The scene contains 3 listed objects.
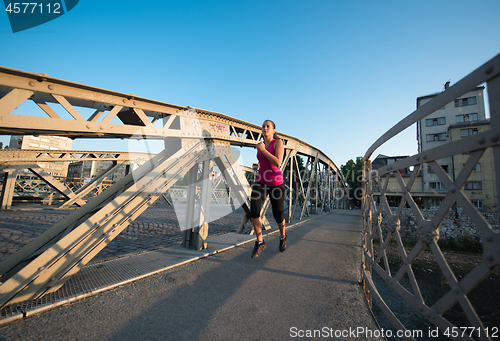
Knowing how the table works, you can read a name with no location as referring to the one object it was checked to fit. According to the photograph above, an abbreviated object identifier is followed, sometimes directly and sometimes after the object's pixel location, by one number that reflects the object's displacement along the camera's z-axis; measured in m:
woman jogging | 3.51
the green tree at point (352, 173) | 44.37
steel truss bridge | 2.23
